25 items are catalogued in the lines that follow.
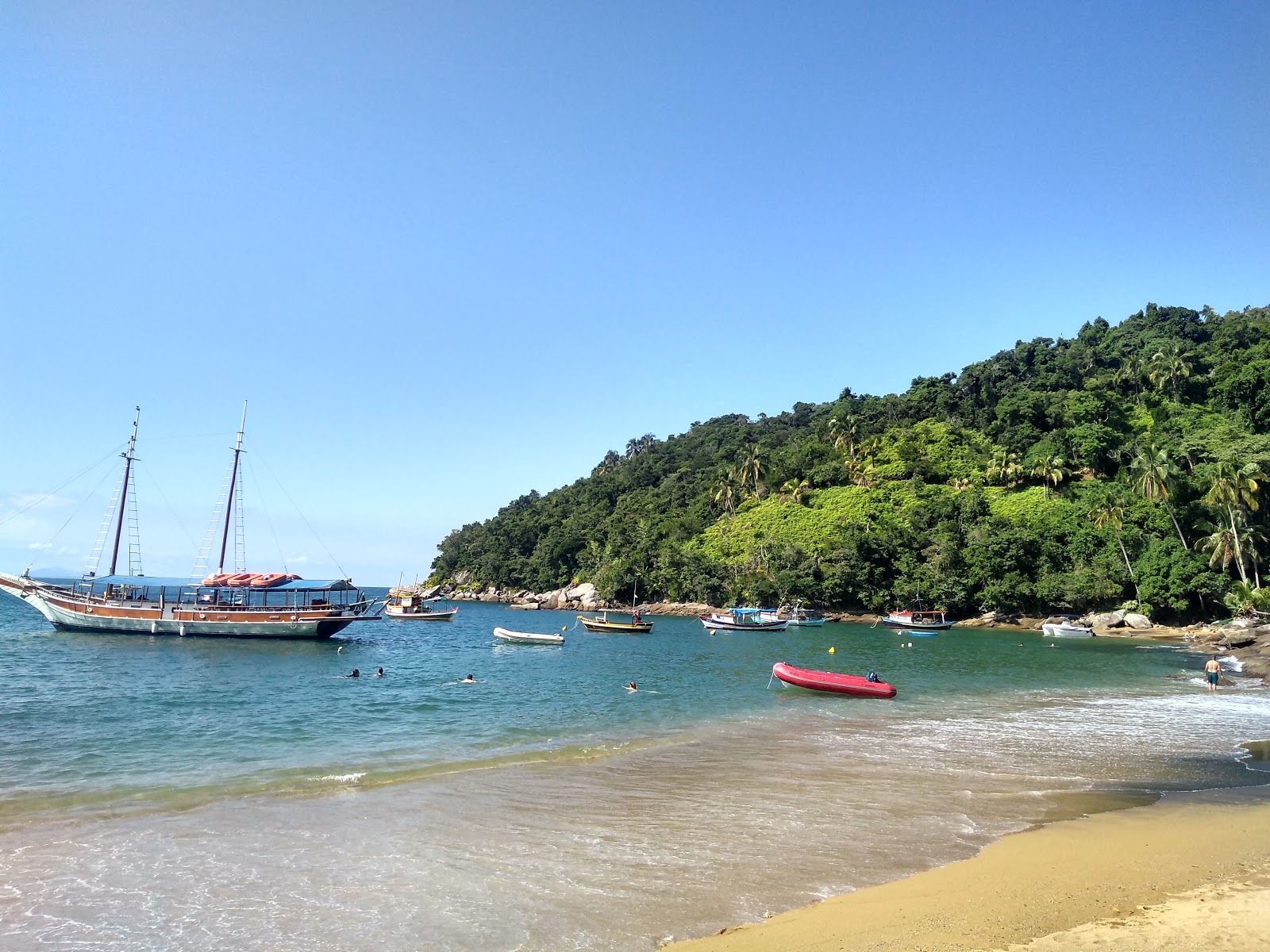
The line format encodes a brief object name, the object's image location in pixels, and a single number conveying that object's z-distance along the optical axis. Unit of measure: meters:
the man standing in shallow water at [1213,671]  32.00
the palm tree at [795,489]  108.62
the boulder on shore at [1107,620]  71.00
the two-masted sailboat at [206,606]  55.88
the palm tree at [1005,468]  93.75
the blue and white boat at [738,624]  73.19
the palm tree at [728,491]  117.31
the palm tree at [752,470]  117.62
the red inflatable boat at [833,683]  30.73
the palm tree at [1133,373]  102.62
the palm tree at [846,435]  113.81
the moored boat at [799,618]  79.94
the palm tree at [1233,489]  60.31
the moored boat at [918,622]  75.00
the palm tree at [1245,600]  54.44
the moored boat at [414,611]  87.88
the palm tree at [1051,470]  89.56
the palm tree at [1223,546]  61.25
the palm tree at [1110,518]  74.25
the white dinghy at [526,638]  59.38
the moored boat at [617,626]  71.99
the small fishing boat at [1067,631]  65.75
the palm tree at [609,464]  186.88
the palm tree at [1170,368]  96.69
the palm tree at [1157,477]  69.31
